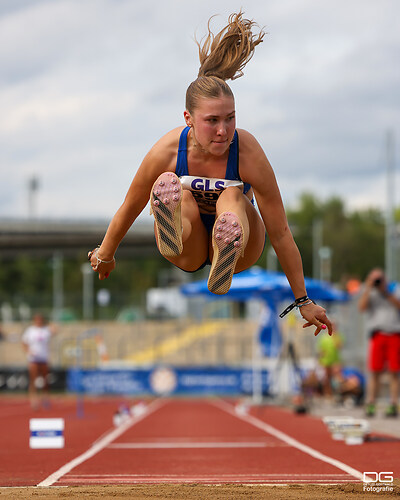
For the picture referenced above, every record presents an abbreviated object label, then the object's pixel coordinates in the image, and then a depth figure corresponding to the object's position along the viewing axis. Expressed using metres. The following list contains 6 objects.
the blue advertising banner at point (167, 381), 45.97
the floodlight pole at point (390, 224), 40.80
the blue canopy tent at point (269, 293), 33.91
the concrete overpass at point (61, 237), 57.41
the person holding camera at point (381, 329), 23.83
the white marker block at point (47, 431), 15.52
